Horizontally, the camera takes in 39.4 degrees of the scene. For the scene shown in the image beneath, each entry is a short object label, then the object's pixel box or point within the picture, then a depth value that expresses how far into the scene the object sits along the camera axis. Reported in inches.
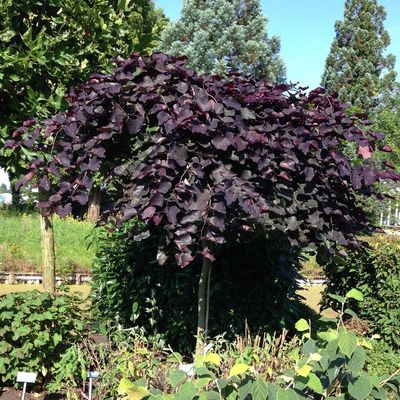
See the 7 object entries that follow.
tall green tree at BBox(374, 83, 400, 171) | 762.2
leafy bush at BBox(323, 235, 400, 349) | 221.5
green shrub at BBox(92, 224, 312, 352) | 184.9
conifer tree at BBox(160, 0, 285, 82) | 762.2
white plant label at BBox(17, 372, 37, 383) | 131.2
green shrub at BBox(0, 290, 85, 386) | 152.8
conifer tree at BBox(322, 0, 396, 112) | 940.6
